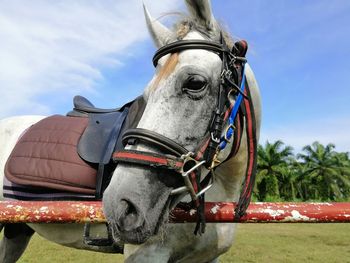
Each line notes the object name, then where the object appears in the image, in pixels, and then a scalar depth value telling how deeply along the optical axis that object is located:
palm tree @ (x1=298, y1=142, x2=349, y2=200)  41.94
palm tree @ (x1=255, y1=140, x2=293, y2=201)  38.78
